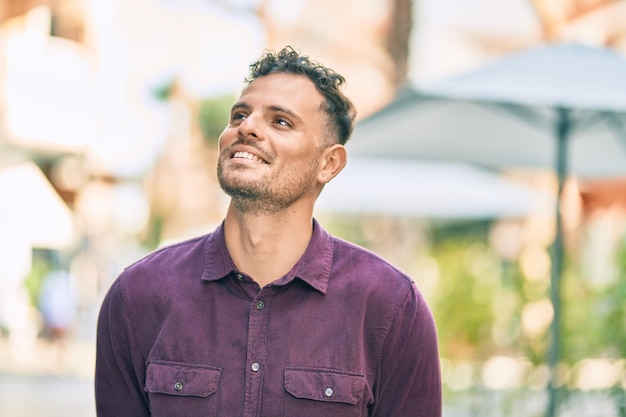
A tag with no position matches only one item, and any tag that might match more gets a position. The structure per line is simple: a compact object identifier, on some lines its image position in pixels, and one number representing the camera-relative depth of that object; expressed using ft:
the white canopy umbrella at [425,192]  34.09
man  8.30
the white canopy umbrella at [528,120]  18.25
